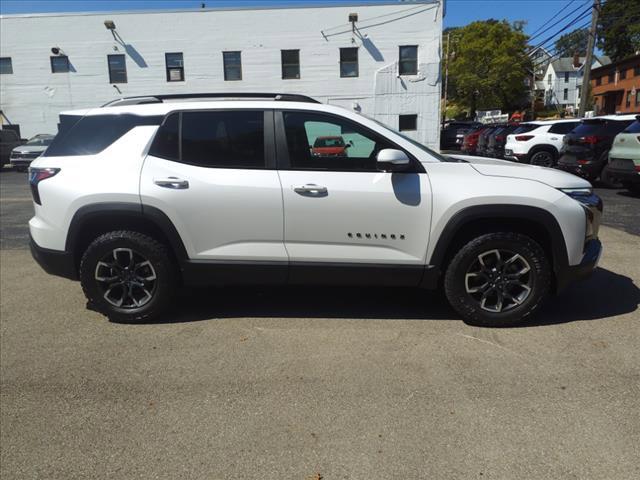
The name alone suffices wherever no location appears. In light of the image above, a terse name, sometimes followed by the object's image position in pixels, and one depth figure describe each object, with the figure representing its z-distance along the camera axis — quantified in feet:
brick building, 142.92
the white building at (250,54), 81.15
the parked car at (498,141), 57.36
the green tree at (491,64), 201.16
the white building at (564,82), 260.42
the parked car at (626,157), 32.37
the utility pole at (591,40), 71.46
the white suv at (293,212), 12.94
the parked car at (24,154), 70.03
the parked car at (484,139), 62.75
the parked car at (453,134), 99.04
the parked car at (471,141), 77.05
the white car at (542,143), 47.73
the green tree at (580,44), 168.25
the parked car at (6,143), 73.97
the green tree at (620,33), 181.68
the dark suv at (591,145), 38.60
